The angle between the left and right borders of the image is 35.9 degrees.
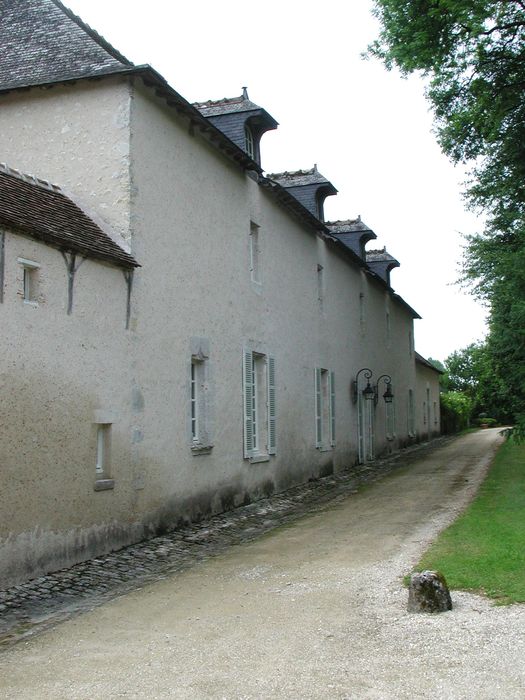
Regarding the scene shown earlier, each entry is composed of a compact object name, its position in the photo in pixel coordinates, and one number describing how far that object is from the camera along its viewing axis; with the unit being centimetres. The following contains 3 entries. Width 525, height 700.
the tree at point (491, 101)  1341
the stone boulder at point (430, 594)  649
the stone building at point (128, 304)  849
